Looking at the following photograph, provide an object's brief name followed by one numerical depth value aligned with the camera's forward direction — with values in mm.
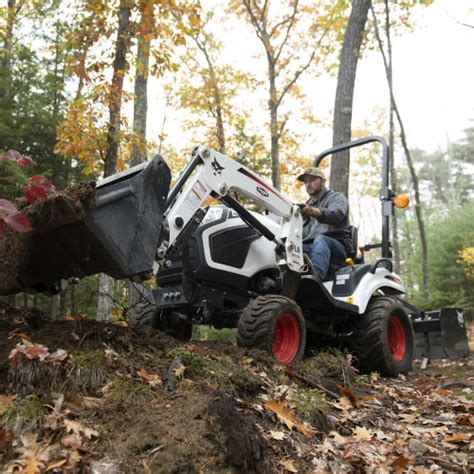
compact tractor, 3523
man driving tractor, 5641
